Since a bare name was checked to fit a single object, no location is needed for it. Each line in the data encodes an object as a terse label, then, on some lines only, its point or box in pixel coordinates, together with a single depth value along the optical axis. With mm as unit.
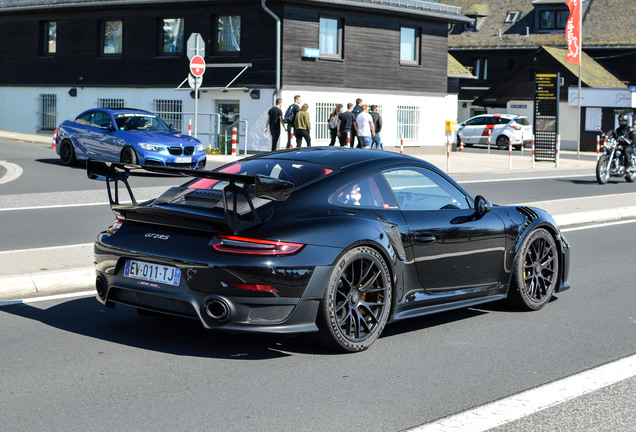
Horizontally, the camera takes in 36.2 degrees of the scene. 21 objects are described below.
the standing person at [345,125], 27641
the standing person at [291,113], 27906
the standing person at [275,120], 28384
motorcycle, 24453
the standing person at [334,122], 28745
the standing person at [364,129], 26797
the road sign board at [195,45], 24922
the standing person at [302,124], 27500
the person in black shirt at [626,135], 24297
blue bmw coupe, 22281
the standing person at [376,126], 28484
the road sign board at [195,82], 24656
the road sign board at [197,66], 24262
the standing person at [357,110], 28303
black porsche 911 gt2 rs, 6051
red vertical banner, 38750
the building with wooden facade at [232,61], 34375
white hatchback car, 46562
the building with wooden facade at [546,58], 51375
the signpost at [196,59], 24389
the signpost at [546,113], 34062
